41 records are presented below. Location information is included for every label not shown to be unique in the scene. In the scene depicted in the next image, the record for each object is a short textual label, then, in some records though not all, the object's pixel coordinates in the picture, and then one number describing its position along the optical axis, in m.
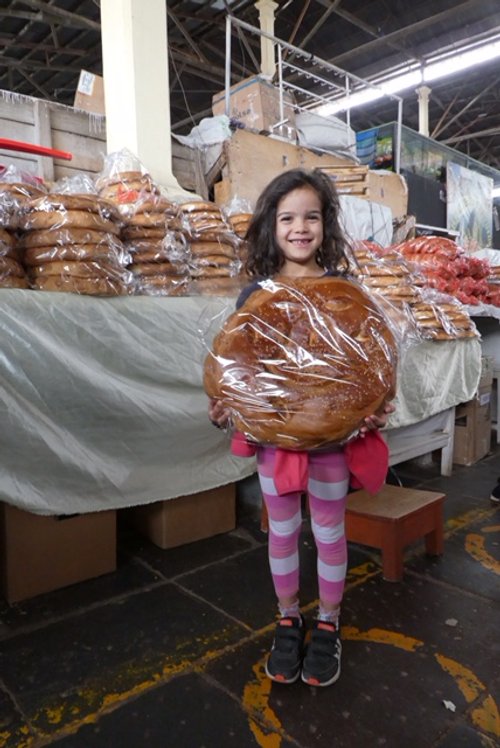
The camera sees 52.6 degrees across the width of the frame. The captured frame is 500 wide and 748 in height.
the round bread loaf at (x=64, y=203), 1.71
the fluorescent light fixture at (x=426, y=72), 6.23
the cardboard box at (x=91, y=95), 3.37
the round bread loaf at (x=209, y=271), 2.17
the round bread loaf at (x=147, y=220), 1.99
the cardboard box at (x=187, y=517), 2.13
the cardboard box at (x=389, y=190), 4.59
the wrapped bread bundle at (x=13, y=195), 1.62
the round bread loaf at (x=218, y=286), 2.16
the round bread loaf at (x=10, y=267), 1.60
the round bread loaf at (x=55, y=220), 1.69
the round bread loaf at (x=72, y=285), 1.70
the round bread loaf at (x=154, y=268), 1.99
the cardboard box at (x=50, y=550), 1.70
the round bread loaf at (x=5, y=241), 1.59
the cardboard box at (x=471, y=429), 3.38
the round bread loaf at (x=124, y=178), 2.27
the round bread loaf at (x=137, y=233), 1.99
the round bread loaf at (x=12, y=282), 1.60
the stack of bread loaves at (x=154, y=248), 1.99
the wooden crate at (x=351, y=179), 4.39
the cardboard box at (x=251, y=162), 3.48
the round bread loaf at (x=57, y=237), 1.69
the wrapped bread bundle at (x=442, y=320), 2.90
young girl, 1.33
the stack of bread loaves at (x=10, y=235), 1.61
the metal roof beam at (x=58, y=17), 5.45
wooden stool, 1.85
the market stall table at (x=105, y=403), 1.57
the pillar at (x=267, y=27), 5.75
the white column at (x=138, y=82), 2.96
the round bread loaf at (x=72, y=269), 1.70
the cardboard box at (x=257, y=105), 4.19
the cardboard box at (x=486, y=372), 3.46
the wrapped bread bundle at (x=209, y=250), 2.18
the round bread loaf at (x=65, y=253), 1.70
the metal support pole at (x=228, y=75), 3.73
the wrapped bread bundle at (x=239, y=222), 2.40
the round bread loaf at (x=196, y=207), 2.25
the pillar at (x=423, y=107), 7.77
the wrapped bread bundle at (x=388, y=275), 2.85
